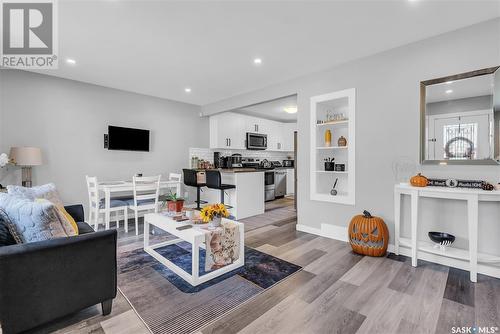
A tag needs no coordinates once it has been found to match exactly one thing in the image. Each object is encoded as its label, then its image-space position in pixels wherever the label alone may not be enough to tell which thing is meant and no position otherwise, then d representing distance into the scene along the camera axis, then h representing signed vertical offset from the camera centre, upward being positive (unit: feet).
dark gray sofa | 4.52 -2.47
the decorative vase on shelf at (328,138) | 11.89 +1.36
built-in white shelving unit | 11.37 +0.95
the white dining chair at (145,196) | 12.24 -1.78
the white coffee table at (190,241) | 7.04 -2.90
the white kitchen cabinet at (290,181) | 24.09 -1.76
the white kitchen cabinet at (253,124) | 21.43 +3.80
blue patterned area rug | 5.73 -3.76
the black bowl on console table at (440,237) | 8.06 -2.55
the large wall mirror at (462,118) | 7.79 +1.67
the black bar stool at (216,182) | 14.51 -1.18
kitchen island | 15.06 -1.98
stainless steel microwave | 21.24 +2.19
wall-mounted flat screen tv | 14.39 +1.63
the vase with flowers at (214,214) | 7.92 -1.73
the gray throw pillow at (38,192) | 6.75 -0.89
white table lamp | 10.72 +0.27
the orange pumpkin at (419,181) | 8.35 -0.60
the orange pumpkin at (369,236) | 9.11 -2.85
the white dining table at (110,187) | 11.80 -1.23
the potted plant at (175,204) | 9.56 -1.66
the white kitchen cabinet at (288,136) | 25.27 +3.09
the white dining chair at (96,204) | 11.88 -2.15
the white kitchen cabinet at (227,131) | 19.49 +2.88
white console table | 7.16 -2.15
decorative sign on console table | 7.60 -0.65
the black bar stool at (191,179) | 15.29 -1.01
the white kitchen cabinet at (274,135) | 23.68 +3.06
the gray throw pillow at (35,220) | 5.14 -1.27
